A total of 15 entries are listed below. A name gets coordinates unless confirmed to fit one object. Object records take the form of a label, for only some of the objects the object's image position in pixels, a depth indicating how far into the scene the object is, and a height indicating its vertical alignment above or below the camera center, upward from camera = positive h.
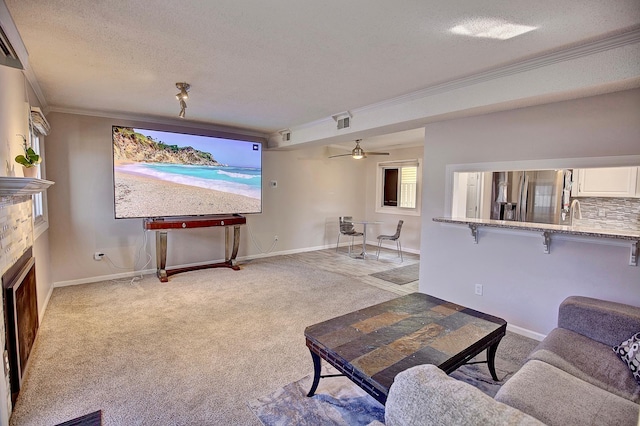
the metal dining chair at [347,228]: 6.41 -0.77
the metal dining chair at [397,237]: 5.89 -0.88
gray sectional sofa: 0.92 -0.89
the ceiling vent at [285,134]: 5.27 +0.97
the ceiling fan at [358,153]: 5.76 +0.73
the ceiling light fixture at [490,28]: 1.86 +1.04
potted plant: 2.16 +0.17
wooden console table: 4.32 -0.64
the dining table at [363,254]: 6.13 -1.29
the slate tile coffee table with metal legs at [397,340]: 1.57 -0.87
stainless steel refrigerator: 3.73 -0.01
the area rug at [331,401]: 1.83 -1.35
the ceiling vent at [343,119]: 4.03 +0.97
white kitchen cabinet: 3.37 +0.15
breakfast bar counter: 2.26 -0.29
